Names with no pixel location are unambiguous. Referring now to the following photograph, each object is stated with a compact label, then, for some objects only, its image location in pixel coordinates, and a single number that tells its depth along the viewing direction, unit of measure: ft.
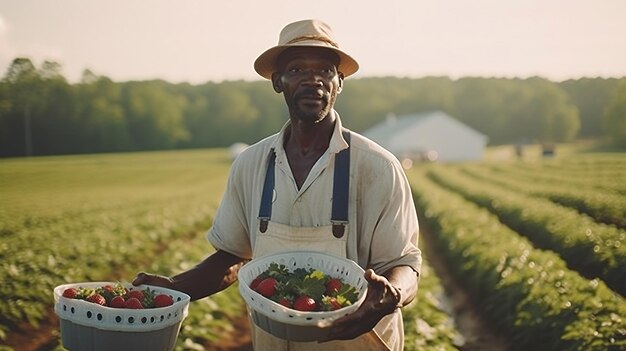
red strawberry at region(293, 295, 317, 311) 6.57
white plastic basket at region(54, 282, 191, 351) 6.78
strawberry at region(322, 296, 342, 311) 6.49
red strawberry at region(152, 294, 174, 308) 7.55
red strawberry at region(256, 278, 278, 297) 6.91
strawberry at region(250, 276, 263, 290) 7.14
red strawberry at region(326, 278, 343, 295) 6.93
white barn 169.27
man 7.26
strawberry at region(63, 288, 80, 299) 7.44
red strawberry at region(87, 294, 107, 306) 7.38
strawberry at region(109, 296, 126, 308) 7.43
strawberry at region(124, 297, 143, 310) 7.32
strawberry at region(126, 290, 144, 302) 7.68
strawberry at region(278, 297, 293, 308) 6.69
